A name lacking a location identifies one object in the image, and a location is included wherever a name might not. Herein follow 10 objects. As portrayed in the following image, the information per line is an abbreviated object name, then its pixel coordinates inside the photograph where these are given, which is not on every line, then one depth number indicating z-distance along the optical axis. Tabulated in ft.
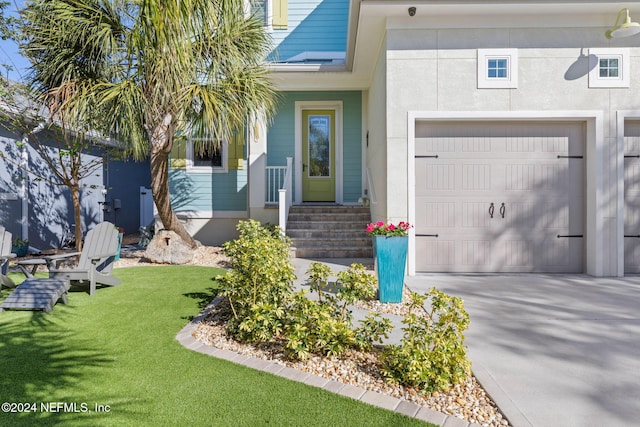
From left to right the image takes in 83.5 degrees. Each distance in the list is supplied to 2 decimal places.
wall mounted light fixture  16.25
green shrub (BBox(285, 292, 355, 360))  8.56
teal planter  13.87
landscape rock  22.07
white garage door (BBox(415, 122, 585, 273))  18.93
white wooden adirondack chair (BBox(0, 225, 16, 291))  15.29
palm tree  17.51
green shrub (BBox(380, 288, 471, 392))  7.25
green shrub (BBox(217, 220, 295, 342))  9.52
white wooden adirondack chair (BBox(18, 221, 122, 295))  14.43
